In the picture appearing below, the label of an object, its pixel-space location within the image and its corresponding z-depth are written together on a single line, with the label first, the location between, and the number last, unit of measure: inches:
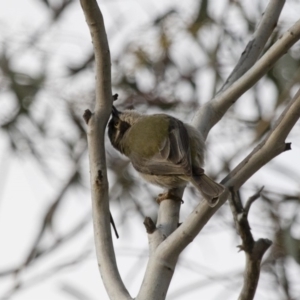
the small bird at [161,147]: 273.4
